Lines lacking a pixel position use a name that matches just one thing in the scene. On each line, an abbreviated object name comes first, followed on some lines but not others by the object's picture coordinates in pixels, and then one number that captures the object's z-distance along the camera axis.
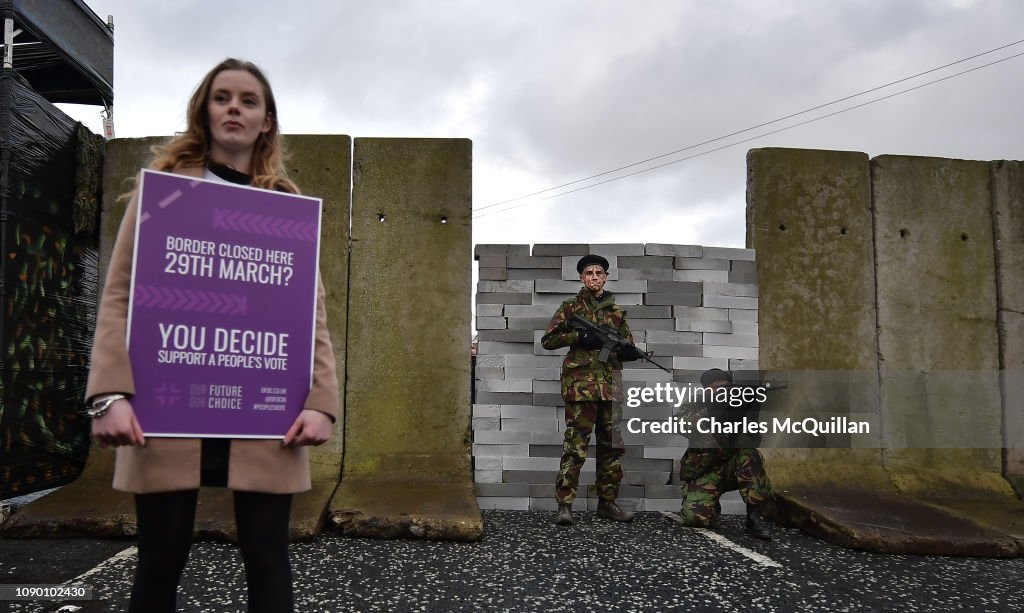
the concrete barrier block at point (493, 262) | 4.98
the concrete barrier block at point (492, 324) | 4.92
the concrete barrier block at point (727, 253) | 5.13
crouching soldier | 4.08
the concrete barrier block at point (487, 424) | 4.82
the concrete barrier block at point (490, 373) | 4.88
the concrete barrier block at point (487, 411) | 4.83
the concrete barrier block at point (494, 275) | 4.97
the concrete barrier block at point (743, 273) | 5.15
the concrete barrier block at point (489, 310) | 4.93
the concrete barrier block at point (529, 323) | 4.95
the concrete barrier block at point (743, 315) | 5.11
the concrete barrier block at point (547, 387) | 4.87
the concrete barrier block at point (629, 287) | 5.02
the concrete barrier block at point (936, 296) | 5.14
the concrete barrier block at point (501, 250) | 5.00
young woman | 1.28
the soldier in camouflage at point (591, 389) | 4.32
